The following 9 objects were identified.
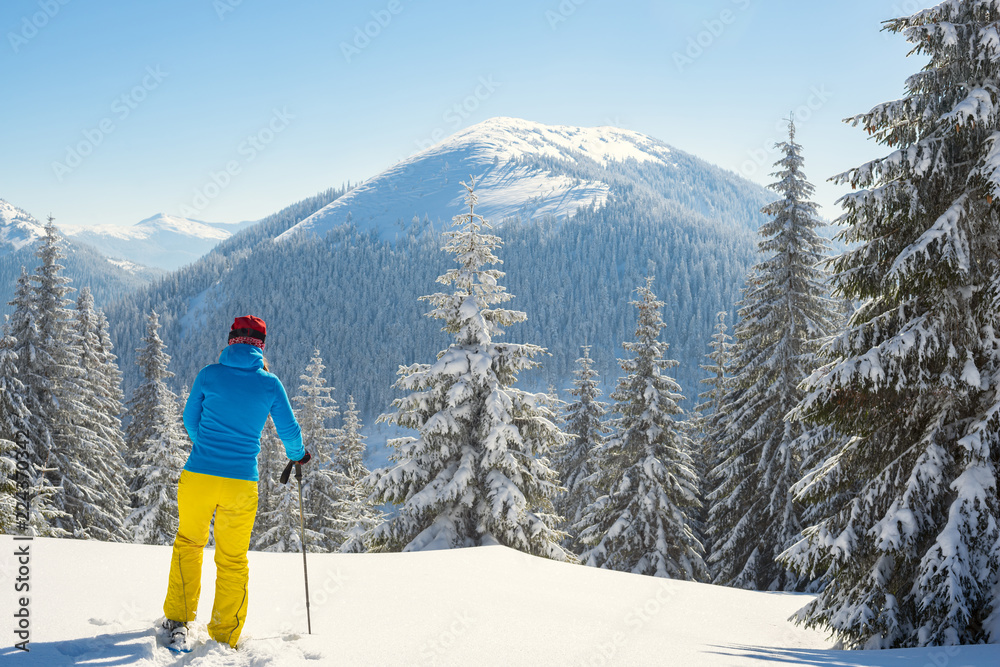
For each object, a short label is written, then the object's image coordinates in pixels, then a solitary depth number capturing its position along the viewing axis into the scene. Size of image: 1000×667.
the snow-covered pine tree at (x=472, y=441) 12.26
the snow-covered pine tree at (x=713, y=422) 22.64
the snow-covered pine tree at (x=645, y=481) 19.12
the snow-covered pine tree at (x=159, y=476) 21.19
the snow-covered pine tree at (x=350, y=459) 29.62
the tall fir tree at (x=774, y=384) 16.55
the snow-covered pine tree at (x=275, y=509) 25.61
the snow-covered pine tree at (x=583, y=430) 26.88
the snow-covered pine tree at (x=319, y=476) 28.62
